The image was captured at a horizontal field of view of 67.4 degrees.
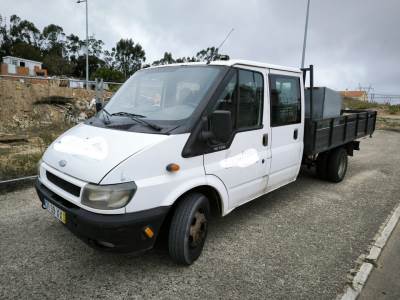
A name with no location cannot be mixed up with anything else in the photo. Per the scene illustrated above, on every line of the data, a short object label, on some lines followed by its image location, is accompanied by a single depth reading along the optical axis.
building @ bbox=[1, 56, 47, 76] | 43.07
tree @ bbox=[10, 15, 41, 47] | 77.25
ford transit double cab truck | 2.50
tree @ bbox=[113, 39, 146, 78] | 83.56
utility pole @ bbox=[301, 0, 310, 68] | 11.84
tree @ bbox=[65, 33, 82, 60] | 81.31
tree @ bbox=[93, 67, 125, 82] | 47.78
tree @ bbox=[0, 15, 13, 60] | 71.90
